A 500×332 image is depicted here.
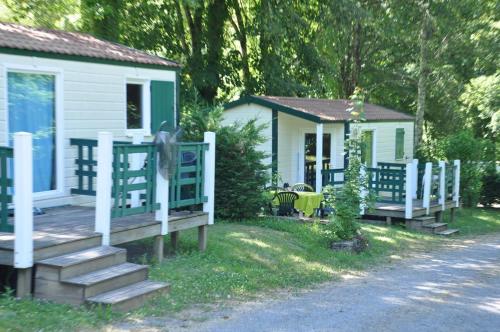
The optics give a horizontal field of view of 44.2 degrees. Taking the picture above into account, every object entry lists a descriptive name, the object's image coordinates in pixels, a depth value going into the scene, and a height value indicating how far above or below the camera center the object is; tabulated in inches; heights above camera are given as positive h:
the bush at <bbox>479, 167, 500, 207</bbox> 835.4 -40.7
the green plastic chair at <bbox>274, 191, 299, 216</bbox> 565.0 -44.5
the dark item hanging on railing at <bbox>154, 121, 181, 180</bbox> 318.0 +0.0
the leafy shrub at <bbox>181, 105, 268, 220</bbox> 498.3 -13.1
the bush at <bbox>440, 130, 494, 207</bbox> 787.4 -0.9
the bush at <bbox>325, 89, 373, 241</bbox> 446.0 -30.0
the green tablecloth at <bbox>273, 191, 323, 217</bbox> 565.3 -45.8
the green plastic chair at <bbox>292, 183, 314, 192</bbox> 627.8 -35.0
